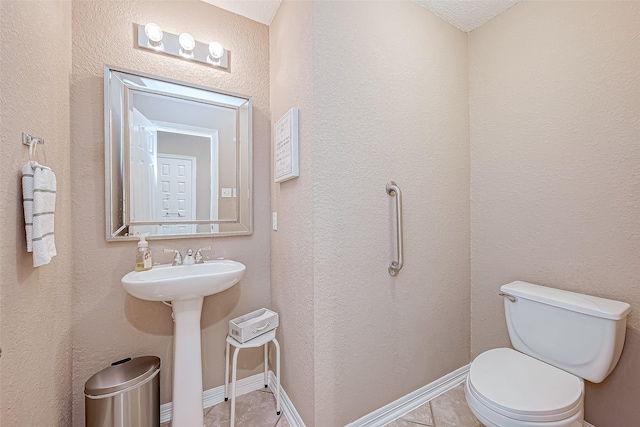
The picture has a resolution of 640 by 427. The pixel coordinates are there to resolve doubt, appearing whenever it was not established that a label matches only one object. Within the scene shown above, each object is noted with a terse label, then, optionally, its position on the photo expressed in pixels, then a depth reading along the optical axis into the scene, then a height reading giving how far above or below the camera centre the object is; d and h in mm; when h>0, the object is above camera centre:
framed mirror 1355 +327
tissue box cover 1403 -647
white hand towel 874 +16
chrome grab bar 1360 -80
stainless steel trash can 1108 -816
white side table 1324 -782
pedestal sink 1239 -656
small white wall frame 1311 +363
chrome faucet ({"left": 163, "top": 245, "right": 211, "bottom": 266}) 1460 -259
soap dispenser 1328 -224
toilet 977 -741
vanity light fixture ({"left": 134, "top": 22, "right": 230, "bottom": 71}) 1393 +970
